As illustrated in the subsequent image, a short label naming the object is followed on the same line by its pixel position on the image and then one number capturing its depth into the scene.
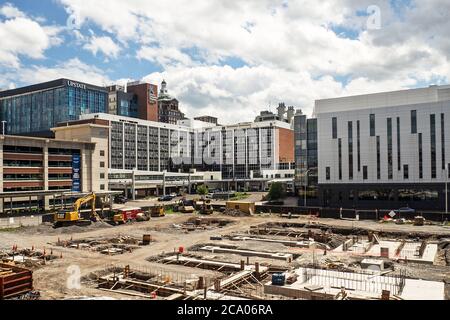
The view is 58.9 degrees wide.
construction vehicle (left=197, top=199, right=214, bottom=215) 77.45
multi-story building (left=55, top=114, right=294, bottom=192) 133.25
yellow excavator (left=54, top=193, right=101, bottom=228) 58.06
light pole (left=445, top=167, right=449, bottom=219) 68.06
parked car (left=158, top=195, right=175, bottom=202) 103.69
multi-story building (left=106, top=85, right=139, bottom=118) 176.38
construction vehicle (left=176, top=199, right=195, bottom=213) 79.62
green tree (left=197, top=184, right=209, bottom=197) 116.06
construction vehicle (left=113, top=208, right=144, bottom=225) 64.19
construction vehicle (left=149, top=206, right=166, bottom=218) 73.69
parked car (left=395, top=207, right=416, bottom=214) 65.94
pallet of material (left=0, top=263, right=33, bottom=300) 24.90
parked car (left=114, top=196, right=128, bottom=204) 97.50
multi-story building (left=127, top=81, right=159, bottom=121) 179.25
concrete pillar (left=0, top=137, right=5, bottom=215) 67.50
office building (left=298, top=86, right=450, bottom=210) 72.88
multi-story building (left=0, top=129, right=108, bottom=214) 69.00
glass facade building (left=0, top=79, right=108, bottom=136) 157.62
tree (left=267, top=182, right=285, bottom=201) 97.56
